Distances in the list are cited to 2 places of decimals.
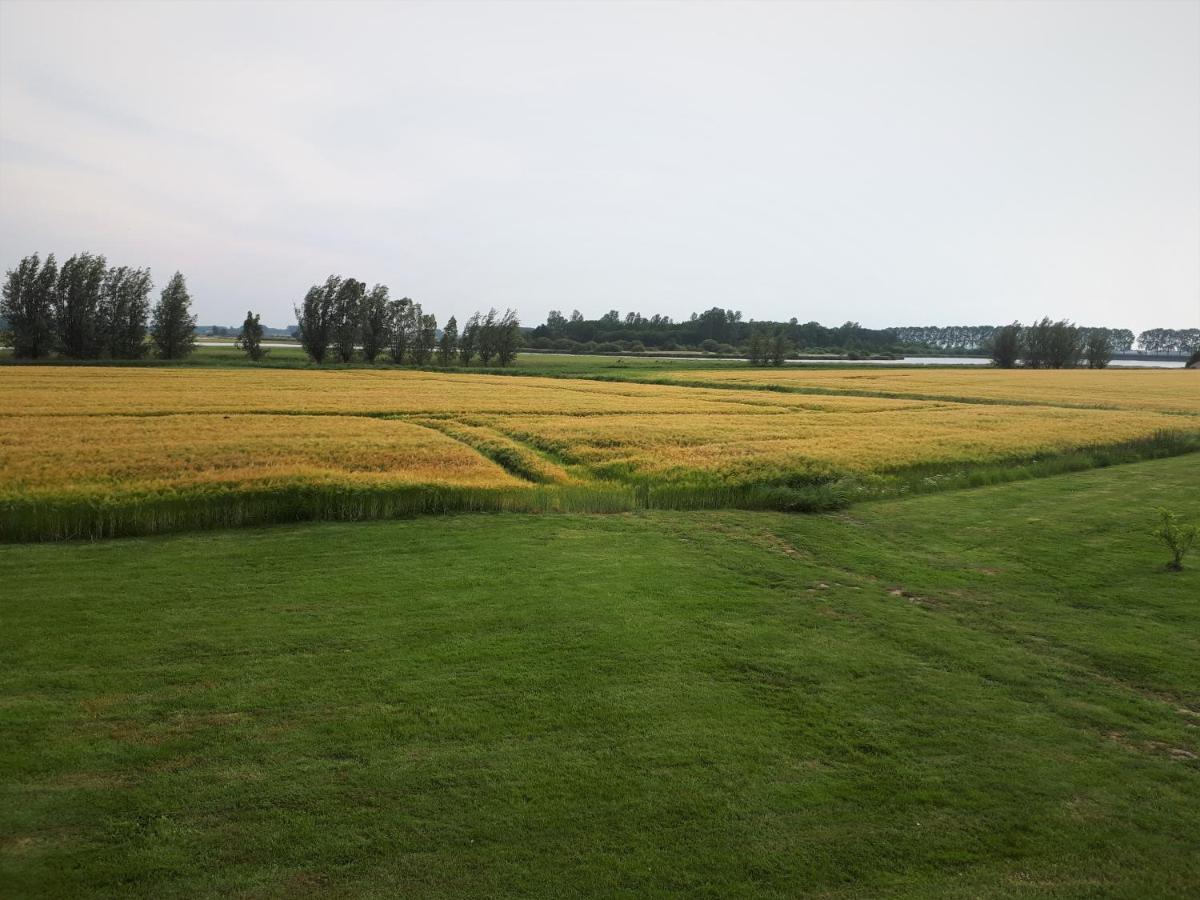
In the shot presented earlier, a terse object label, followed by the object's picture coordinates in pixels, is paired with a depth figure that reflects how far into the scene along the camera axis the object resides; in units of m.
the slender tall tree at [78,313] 85.06
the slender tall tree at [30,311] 82.44
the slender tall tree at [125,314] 87.69
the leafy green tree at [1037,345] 137.62
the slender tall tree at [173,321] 89.62
